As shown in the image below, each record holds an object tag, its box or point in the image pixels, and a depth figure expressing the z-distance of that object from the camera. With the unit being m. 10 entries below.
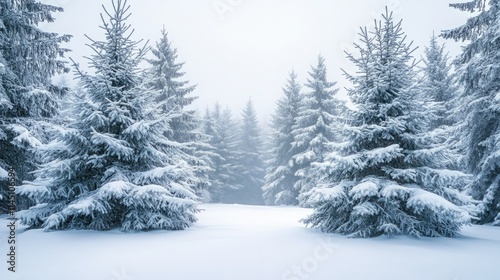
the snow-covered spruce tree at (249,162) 40.38
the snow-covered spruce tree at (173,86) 22.77
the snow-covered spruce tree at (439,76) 19.41
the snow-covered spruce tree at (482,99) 10.30
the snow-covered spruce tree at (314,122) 25.41
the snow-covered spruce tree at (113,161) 7.53
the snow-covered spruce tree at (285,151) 28.39
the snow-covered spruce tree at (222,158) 35.44
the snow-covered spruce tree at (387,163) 7.01
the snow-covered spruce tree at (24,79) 9.85
